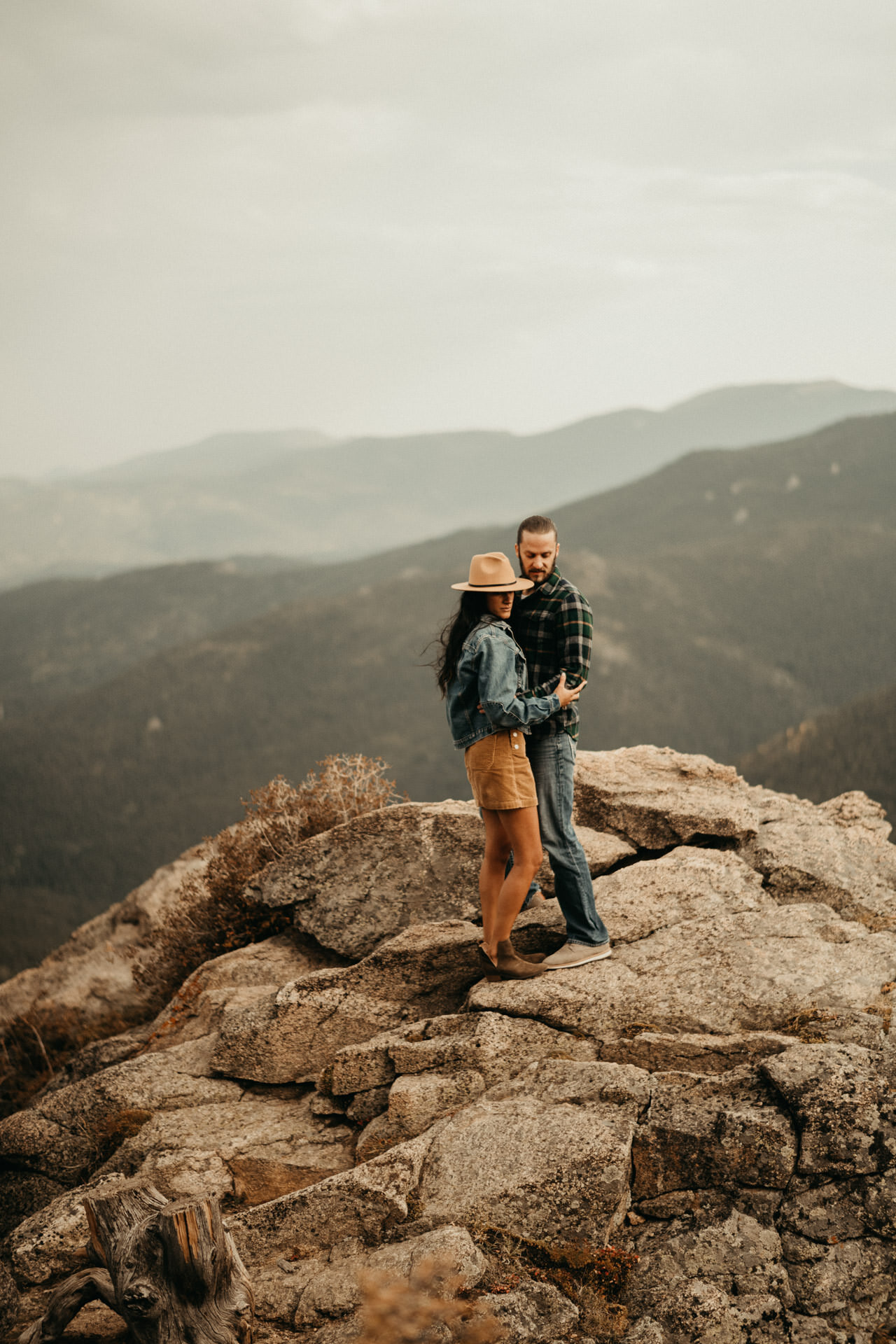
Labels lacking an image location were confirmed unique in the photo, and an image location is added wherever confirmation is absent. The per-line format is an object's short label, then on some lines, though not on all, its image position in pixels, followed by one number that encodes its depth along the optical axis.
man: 6.61
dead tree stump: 4.93
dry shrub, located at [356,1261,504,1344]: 4.25
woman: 6.21
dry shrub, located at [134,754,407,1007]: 10.59
